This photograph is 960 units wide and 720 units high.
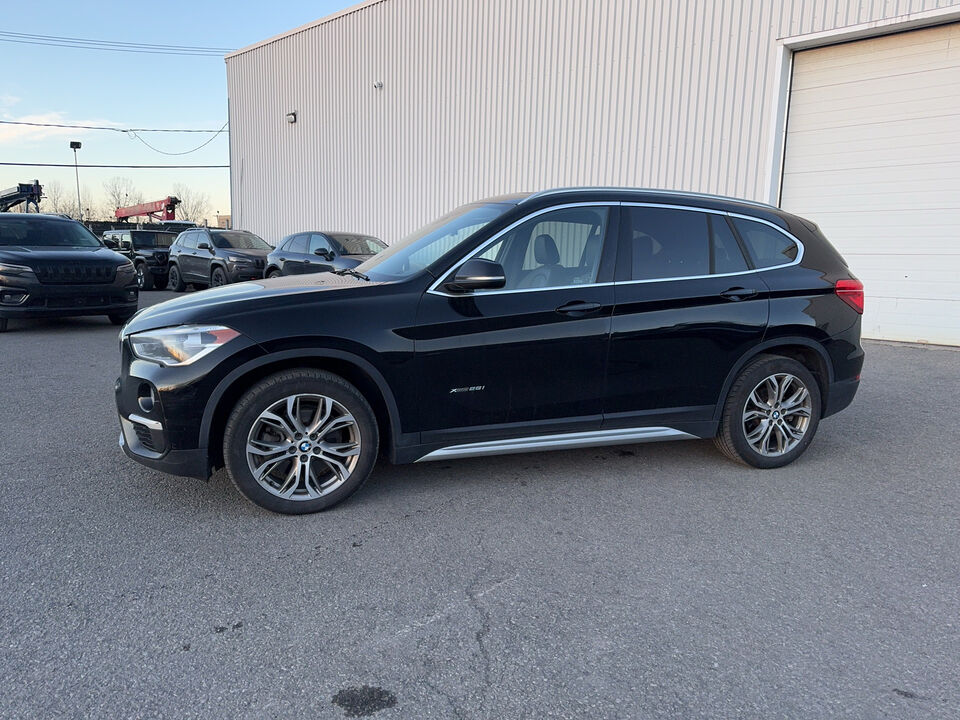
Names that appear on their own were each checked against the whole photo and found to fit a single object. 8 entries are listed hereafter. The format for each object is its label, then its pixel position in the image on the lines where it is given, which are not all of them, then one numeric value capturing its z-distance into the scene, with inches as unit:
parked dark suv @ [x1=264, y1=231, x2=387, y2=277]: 547.2
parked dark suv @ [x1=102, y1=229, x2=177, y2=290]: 743.7
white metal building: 396.8
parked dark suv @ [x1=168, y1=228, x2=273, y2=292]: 645.9
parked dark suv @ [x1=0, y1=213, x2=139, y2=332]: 390.6
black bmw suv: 147.4
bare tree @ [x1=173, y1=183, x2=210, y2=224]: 3324.8
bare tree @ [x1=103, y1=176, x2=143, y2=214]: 3378.4
